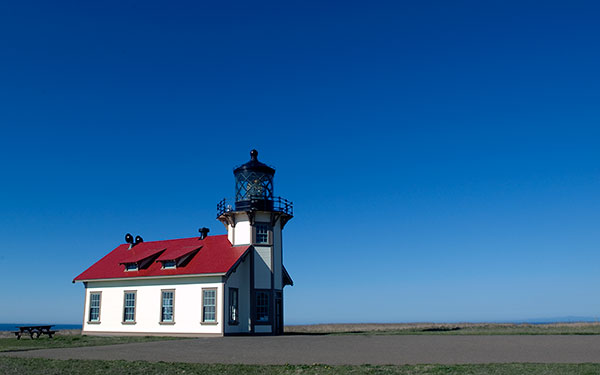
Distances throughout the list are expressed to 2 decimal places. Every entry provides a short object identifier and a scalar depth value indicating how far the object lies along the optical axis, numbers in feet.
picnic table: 98.22
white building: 99.47
